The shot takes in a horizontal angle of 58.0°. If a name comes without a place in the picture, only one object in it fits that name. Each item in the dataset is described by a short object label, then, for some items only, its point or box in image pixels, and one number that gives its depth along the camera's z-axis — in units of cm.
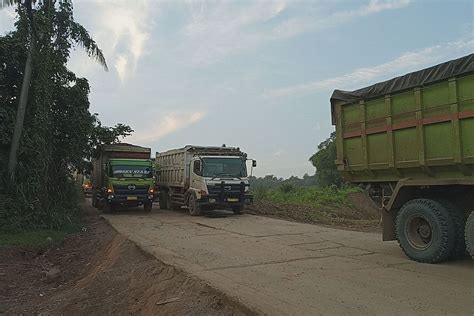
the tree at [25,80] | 1459
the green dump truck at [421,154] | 734
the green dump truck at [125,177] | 2003
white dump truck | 1803
